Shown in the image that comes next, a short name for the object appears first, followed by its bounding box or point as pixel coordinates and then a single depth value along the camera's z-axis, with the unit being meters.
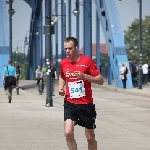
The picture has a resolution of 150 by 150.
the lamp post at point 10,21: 44.77
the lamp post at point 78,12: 52.42
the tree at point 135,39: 133.25
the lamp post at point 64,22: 76.33
